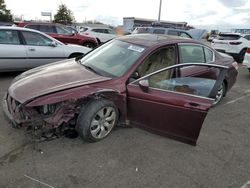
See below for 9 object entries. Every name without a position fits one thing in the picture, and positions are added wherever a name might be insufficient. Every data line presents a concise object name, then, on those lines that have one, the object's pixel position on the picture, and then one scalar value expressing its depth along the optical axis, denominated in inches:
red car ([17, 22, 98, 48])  431.9
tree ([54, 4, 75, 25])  1761.2
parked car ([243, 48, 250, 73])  303.0
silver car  230.7
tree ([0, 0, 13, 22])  1671.0
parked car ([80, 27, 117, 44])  639.1
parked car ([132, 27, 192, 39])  522.3
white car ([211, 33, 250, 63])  428.8
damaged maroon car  112.6
